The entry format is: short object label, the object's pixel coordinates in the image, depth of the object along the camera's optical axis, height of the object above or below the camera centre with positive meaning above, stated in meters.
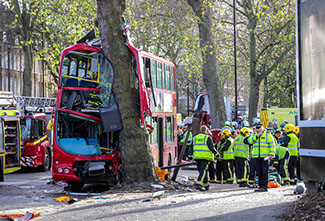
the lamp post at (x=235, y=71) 35.08 +3.04
